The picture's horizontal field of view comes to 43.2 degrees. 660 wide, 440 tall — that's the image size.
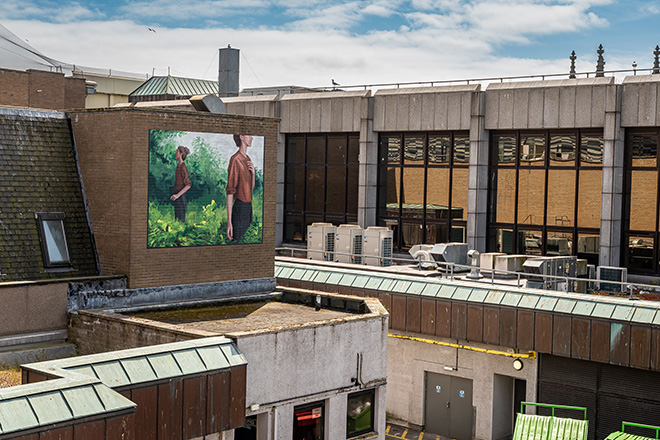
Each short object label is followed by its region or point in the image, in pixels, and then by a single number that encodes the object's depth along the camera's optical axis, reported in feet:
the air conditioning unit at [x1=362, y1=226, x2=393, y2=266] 114.42
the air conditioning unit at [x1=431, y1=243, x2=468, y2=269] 108.78
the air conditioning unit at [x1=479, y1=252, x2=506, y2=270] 104.22
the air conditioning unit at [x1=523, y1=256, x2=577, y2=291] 96.32
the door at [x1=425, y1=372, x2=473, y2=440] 99.86
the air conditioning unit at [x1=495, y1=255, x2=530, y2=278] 101.96
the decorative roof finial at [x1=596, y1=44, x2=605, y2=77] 164.04
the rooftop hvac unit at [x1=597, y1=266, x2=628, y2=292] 101.24
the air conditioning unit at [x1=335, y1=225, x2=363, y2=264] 117.60
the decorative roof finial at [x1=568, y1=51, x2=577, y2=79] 194.18
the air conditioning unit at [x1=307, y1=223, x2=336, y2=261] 121.60
